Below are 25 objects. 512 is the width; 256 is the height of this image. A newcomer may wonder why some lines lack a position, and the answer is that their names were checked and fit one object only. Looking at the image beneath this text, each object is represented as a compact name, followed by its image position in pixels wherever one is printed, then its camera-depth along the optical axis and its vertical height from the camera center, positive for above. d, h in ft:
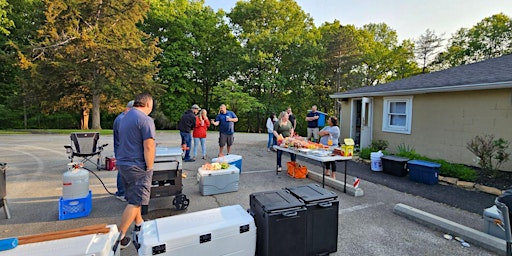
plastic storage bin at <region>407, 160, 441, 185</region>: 17.57 -3.49
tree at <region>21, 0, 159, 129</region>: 50.19 +14.26
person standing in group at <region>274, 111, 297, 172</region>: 21.72 -0.41
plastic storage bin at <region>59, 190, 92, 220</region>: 10.88 -4.20
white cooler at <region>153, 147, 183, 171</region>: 12.01 -2.08
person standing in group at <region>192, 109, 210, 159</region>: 24.23 -0.75
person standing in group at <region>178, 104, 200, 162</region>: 23.13 -0.25
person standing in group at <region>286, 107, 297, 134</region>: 29.86 +0.50
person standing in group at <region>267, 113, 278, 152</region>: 31.63 -1.05
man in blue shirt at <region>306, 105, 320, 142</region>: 29.50 -0.11
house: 19.84 +1.63
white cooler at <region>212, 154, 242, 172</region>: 17.16 -2.84
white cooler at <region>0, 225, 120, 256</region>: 5.21 -2.97
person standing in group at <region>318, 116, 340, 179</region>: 17.79 -0.97
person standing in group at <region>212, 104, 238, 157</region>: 22.80 -0.37
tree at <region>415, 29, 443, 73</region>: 83.92 +28.26
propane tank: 10.72 -2.94
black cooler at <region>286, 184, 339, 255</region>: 7.63 -3.24
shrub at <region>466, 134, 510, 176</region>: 17.57 -2.01
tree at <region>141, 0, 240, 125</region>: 76.48 +24.18
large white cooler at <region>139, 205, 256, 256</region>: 6.11 -3.08
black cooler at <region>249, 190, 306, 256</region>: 7.04 -3.18
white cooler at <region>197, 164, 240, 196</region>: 14.42 -3.70
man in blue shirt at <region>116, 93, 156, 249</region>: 8.73 -1.44
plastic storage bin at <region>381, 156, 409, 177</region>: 19.66 -3.43
